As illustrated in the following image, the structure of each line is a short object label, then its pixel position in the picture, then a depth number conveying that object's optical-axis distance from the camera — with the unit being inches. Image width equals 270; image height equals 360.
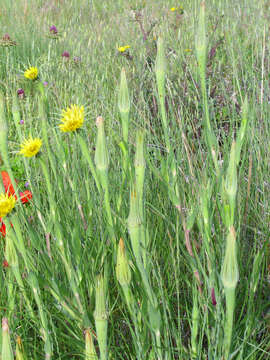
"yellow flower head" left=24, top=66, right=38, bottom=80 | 35.4
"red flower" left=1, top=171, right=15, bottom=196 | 44.4
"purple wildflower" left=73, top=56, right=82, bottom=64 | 78.0
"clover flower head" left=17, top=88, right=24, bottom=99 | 71.6
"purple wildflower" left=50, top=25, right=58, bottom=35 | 76.2
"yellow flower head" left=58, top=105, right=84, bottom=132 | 28.5
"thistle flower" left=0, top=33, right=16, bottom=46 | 70.2
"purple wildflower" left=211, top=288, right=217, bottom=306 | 30.1
